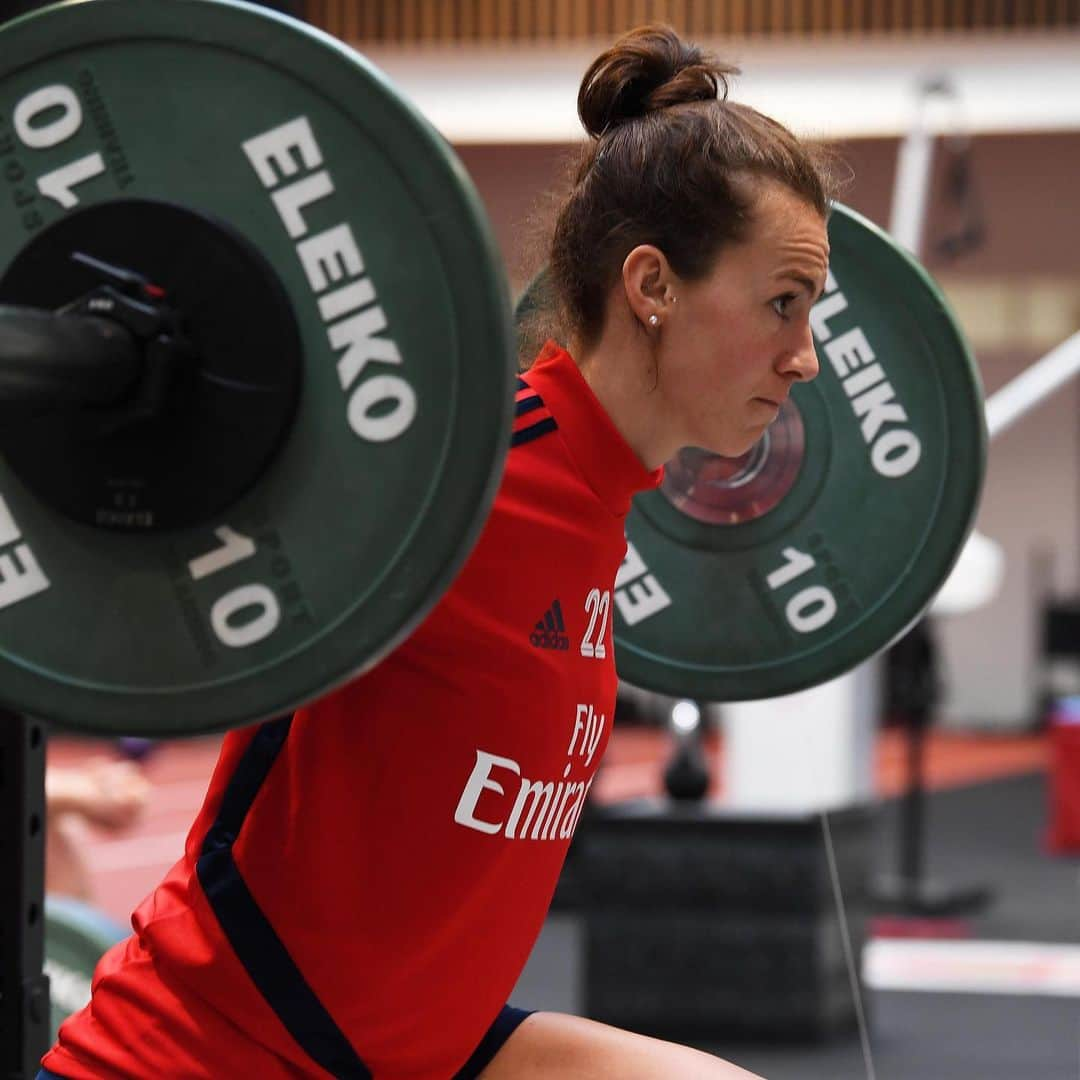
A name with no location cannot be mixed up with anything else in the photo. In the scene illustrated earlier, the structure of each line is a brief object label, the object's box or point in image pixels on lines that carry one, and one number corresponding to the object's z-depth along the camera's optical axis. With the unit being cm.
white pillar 924
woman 275
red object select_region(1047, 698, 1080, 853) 1530
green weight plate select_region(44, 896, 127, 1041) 476
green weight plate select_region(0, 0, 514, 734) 250
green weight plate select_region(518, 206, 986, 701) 326
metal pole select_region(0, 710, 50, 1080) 315
